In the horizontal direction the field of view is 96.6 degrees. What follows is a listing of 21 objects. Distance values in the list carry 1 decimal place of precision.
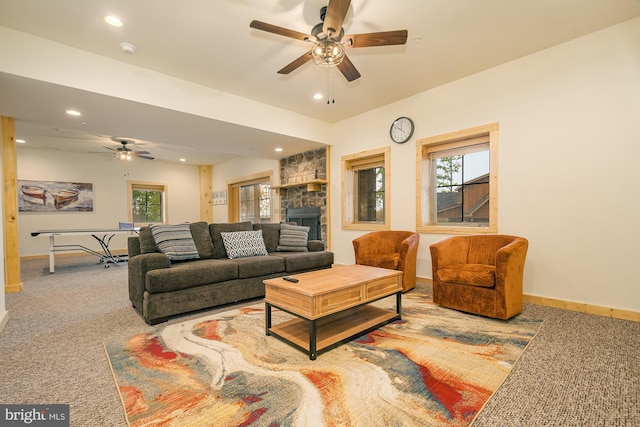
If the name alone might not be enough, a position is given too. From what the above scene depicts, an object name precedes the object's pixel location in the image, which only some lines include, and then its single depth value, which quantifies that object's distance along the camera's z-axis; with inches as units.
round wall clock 169.9
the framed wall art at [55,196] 263.6
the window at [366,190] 188.9
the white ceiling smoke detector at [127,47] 114.6
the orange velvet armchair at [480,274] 104.6
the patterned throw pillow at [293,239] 165.5
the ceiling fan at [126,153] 242.2
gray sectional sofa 106.3
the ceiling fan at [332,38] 85.8
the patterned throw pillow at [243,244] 142.6
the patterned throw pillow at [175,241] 126.3
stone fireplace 223.9
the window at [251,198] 296.8
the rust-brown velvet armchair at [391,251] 143.6
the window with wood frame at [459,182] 141.2
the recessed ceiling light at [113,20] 99.6
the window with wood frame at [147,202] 321.8
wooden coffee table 81.3
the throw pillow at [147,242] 126.6
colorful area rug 56.7
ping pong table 195.0
